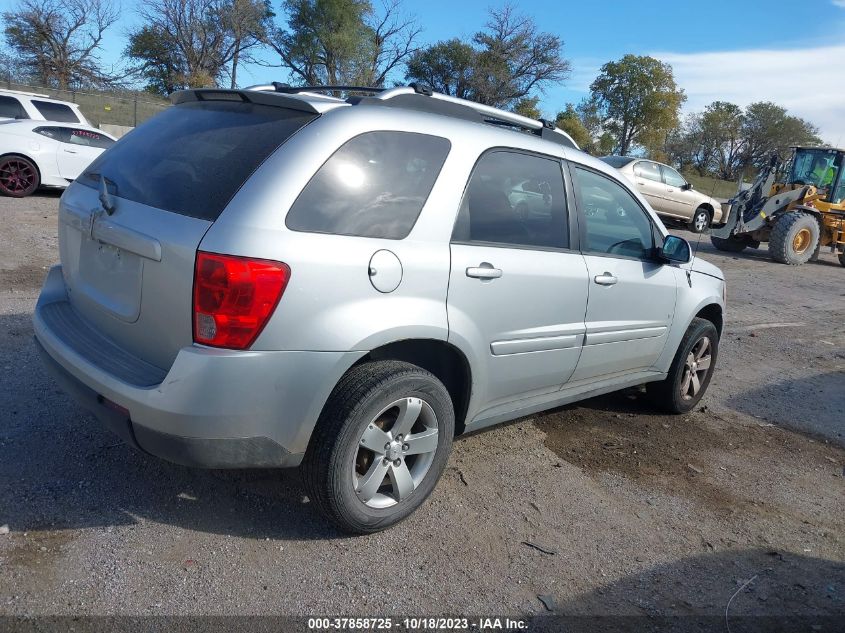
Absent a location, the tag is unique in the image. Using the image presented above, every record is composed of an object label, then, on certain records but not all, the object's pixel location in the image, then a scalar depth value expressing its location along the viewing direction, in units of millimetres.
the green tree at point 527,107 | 46531
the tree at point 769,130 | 62688
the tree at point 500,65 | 45031
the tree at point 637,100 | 54406
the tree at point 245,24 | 43875
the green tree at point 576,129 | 46750
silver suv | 2521
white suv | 12539
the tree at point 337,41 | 47094
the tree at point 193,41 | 43719
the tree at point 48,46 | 39125
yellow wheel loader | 15312
